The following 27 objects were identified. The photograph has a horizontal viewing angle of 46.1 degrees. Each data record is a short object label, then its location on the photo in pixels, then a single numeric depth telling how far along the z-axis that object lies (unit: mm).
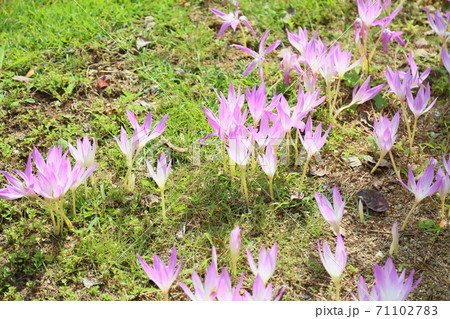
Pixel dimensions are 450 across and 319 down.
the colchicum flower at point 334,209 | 2199
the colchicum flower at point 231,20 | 3029
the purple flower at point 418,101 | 2570
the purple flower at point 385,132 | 2455
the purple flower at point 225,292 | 1857
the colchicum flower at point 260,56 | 2857
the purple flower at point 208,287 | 1902
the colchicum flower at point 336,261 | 2004
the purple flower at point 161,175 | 2328
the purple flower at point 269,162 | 2355
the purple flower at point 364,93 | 2712
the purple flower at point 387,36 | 2940
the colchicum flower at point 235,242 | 2094
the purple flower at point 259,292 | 1873
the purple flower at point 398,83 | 2639
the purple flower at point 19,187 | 2189
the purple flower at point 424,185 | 2227
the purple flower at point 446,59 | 2773
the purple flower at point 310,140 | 2412
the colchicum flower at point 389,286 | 1875
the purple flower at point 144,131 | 2471
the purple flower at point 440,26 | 3032
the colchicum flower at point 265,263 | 1996
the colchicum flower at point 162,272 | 1942
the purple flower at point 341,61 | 2732
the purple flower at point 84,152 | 2400
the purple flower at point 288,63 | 2865
